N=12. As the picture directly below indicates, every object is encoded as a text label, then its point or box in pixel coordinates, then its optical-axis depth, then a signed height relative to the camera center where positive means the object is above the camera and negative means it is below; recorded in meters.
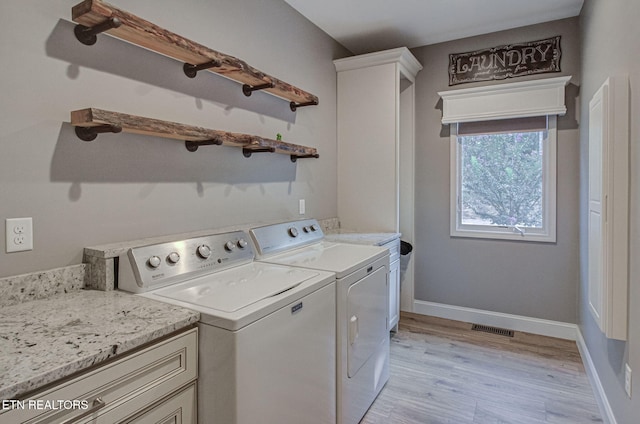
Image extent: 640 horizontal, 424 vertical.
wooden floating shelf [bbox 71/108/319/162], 1.35 +0.35
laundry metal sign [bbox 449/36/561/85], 2.98 +1.27
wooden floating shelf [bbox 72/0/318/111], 1.34 +0.72
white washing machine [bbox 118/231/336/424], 1.19 -0.41
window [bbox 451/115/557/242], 3.06 +0.28
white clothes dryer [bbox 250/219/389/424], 1.82 -0.48
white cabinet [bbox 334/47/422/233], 3.08 +0.64
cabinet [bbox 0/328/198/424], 0.84 -0.48
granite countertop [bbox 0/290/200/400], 0.83 -0.34
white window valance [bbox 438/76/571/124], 2.90 +0.92
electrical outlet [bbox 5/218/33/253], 1.25 -0.08
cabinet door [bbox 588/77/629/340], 1.66 +0.01
